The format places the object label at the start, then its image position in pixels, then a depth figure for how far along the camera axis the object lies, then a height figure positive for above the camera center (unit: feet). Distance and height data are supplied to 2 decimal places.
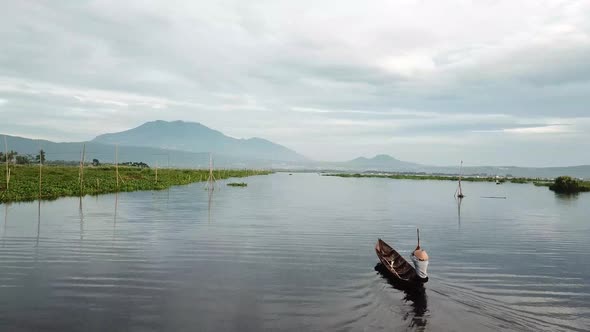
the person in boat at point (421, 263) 40.67 -9.33
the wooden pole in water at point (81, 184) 136.13 -5.36
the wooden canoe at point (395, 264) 43.10 -11.00
